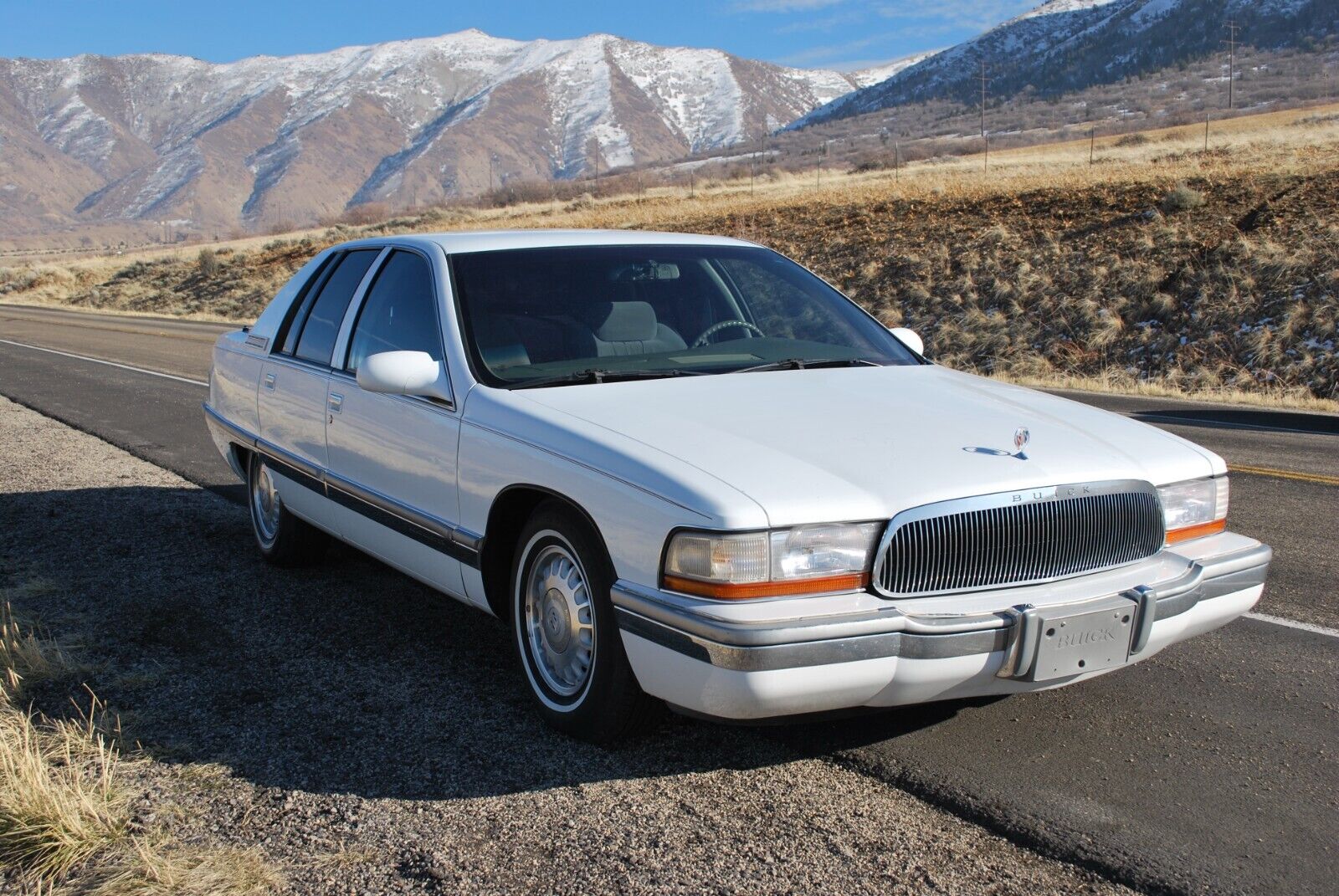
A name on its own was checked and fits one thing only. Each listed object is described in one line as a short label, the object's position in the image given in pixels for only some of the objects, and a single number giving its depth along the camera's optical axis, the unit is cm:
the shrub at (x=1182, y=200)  2647
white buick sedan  328
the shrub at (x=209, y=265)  5208
